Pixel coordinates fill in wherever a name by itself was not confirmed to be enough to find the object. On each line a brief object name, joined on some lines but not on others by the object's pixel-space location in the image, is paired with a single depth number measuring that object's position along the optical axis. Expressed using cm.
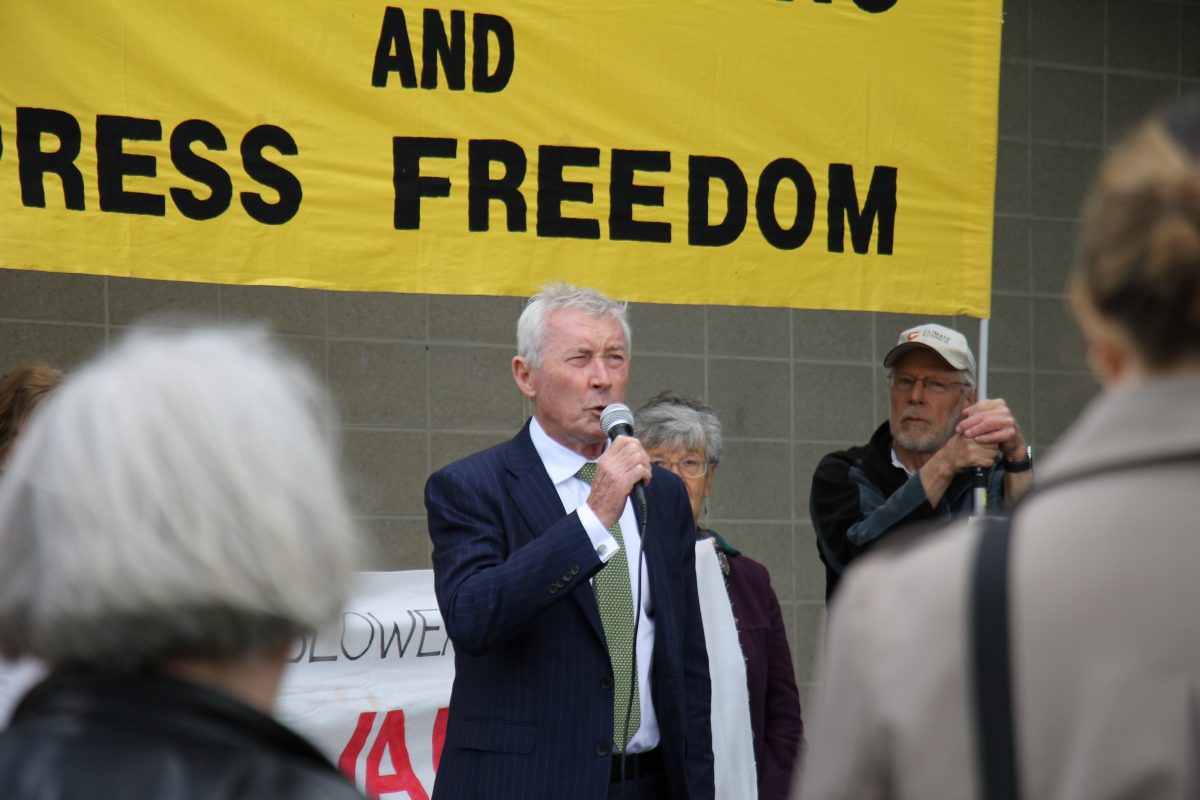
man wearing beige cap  816
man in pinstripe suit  671
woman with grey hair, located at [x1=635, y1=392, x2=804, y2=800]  876
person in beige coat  235
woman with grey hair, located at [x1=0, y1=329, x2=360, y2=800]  246
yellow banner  750
